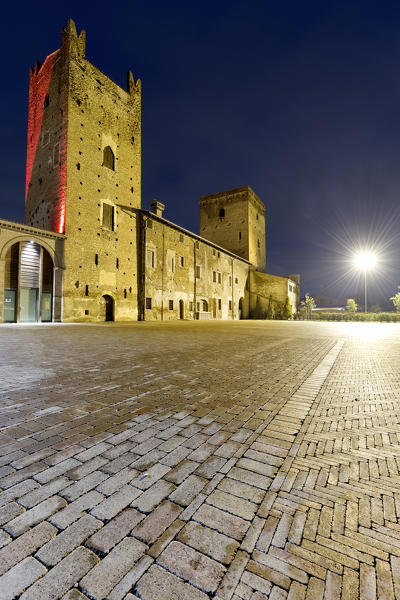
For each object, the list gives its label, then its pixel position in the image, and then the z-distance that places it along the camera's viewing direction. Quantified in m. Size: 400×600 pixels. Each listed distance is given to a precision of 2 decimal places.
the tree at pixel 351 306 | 55.63
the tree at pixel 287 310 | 38.44
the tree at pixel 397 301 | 45.41
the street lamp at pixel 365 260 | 32.69
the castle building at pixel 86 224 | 19.94
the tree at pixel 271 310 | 39.19
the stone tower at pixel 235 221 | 43.21
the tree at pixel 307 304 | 46.91
